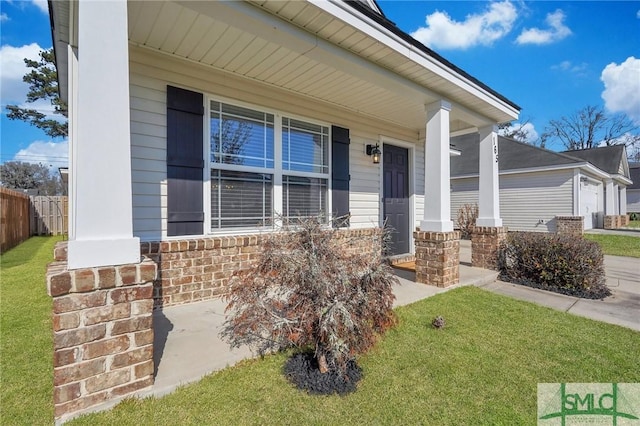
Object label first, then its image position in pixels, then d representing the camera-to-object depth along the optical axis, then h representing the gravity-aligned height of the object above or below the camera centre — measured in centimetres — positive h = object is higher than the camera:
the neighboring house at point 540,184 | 1166 +111
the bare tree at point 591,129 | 2850 +782
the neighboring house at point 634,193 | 2538 +132
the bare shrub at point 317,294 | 192 -58
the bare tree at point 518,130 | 3053 +818
